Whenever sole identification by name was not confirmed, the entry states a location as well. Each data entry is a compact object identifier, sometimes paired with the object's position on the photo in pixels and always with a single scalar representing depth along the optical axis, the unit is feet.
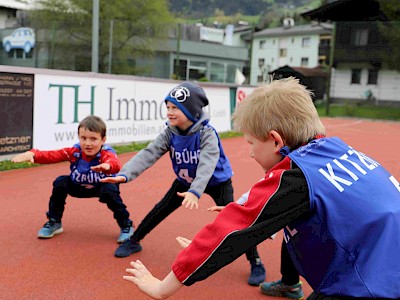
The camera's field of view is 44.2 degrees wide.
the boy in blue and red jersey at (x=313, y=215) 5.24
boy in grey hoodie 12.12
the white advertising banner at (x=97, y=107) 28.68
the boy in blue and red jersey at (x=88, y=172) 13.76
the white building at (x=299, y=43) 182.39
